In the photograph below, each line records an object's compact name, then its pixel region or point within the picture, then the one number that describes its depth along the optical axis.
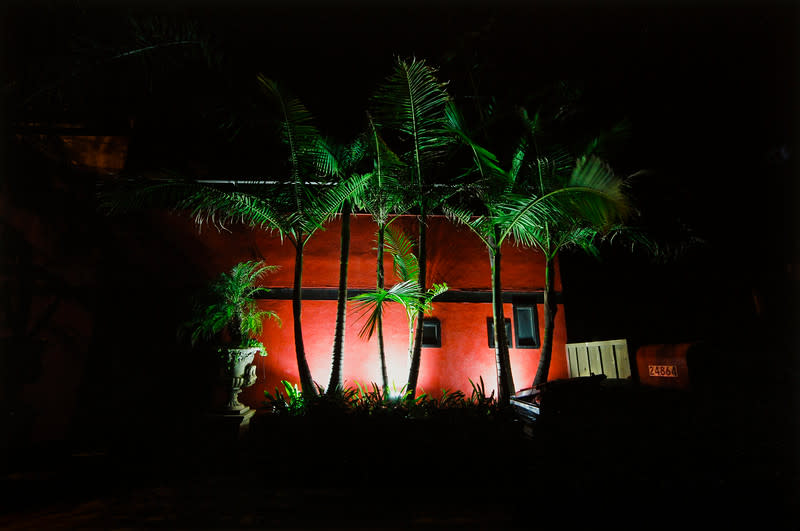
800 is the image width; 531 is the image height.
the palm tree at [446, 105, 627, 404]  3.38
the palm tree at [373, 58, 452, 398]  4.04
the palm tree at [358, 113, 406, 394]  4.21
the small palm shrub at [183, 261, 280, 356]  4.46
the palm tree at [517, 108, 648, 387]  4.16
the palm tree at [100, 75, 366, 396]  4.06
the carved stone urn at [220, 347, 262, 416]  4.51
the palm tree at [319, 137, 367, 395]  4.28
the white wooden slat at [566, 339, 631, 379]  4.41
